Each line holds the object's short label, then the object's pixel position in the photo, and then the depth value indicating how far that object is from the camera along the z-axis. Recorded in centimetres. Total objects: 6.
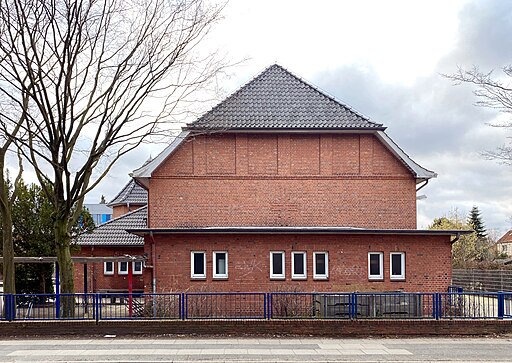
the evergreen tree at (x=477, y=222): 7998
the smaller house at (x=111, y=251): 3359
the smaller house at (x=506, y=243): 9931
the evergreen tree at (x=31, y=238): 2977
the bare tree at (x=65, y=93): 1853
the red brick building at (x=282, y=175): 2556
